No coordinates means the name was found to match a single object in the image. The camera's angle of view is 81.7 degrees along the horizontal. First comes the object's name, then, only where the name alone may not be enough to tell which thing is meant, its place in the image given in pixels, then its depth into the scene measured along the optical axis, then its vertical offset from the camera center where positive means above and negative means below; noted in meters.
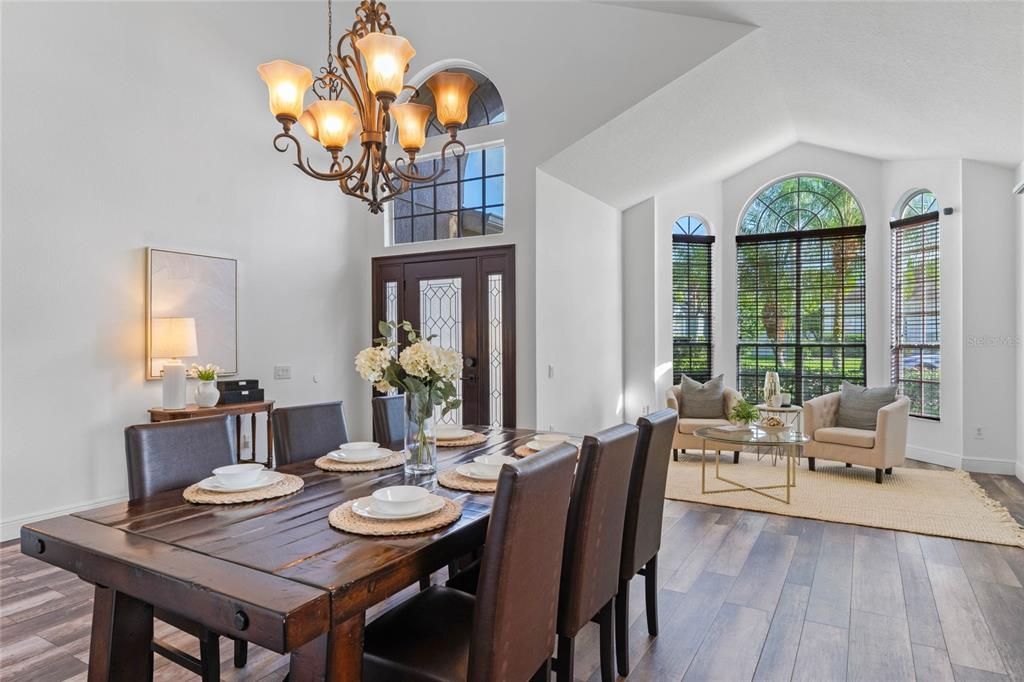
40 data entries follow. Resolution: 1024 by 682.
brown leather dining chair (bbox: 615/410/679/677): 2.24 -0.66
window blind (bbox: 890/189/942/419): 5.99 +0.32
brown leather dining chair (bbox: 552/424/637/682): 1.80 -0.62
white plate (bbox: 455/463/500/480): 2.14 -0.50
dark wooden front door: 5.21 +0.23
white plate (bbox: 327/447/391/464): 2.44 -0.49
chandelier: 2.59 +1.13
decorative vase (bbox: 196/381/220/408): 4.32 -0.41
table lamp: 4.19 -0.07
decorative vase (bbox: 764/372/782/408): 5.80 -0.53
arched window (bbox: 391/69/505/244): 5.39 +1.37
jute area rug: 3.93 -1.27
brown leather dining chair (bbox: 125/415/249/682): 1.88 -0.45
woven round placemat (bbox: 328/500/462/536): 1.59 -0.51
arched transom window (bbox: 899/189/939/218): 6.07 +1.36
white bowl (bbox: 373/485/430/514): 1.69 -0.47
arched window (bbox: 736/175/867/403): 6.85 +0.56
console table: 4.13 -0.53
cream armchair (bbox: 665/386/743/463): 5.94 -0.88
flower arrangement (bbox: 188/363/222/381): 4.35 -0.24
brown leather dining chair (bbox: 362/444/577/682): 1.41 -0.71
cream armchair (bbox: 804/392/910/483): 5.00 -0.92
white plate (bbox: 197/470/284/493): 1.95 -0.49
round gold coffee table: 4.39 -0.79
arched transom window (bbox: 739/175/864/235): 6.86 +1.52
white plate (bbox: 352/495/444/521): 1.67 -0.50
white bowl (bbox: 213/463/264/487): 1.96 -0.46
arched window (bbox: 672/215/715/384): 7.37 +0.47
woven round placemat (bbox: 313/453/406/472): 2.35 -0.51
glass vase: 2.19 -0.37
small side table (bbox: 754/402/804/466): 5.95 -0.84
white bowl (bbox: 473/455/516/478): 2.16 -0.48
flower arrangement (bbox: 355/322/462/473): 2.11 -0.15
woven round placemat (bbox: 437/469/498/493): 2.05 -0.52
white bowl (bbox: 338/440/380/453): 2.49 -0.47
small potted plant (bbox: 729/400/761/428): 4.93 -0.65
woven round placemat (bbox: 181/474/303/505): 1.87 -0.51
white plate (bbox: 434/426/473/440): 2.98 -0.50
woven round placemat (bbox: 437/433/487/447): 2.89 -0.52
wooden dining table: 1.22 -0.53
